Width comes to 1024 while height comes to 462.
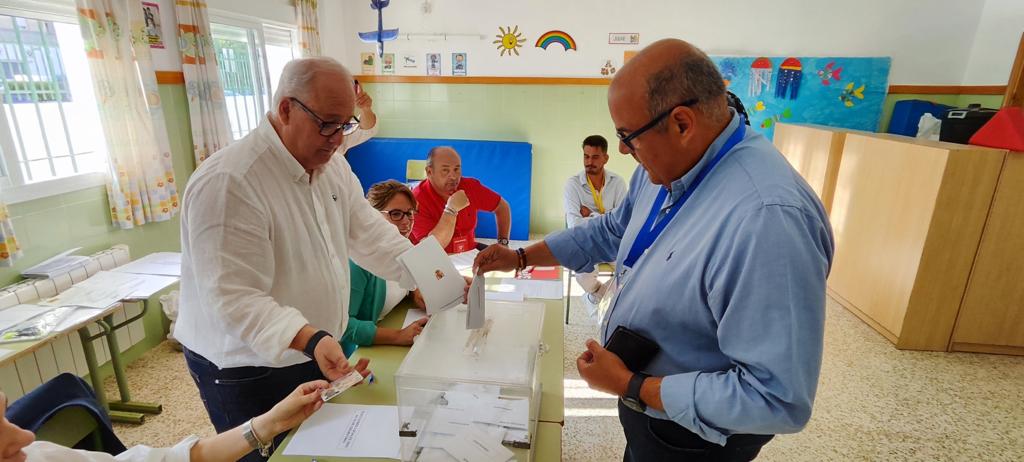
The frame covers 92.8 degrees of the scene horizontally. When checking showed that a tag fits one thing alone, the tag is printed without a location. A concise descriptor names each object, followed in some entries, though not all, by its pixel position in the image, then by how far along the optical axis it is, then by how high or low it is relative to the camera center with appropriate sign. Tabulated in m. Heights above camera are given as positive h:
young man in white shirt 3.98 -0.70
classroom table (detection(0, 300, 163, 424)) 2.38 -1.43
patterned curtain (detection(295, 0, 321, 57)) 4.78 +0.73
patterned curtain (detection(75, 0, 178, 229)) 2.84 -0.07
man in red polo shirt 3.16 -0.68
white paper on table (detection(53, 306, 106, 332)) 2.19 -0.99
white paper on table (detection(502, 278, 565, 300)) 2.31 -0.88
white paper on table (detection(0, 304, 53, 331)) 2.20 -0.99
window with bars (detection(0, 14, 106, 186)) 2.61 -0.05
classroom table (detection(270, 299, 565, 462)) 1.34 -0.91
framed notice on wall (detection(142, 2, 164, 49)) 3.19 +0.46
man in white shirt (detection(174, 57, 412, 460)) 1.23 -0.41
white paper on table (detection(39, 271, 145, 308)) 2.43 -0.98
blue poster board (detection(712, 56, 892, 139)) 5.16 +0.20
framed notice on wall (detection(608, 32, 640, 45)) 5.24 +0.69
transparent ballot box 1.13 -0.65
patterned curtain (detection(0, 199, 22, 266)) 2.40 -0.70
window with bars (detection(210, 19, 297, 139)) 4.12 +0.28
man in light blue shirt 0.89 -0.33
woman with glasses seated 1.87 -0.82
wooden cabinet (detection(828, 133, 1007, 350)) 3.21 -0.85
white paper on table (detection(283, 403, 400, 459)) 1.28 -0.89
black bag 3.37 -0.09
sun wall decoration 5.34 +0.66
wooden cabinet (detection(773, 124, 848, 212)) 4.42 -0.43
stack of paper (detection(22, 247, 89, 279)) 2.56 -0.89
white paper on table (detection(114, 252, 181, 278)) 2.80 -0.96
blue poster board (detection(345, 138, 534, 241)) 5.46 -0.67
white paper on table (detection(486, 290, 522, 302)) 2.27 -0.88
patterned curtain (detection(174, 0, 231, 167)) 3.41 +0.13
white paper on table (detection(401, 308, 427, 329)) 2.10 -0.92
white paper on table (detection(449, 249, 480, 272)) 2.63 -0.87
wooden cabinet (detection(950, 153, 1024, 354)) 3.17 -1.15
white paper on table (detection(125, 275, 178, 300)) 2.48 -0.96
